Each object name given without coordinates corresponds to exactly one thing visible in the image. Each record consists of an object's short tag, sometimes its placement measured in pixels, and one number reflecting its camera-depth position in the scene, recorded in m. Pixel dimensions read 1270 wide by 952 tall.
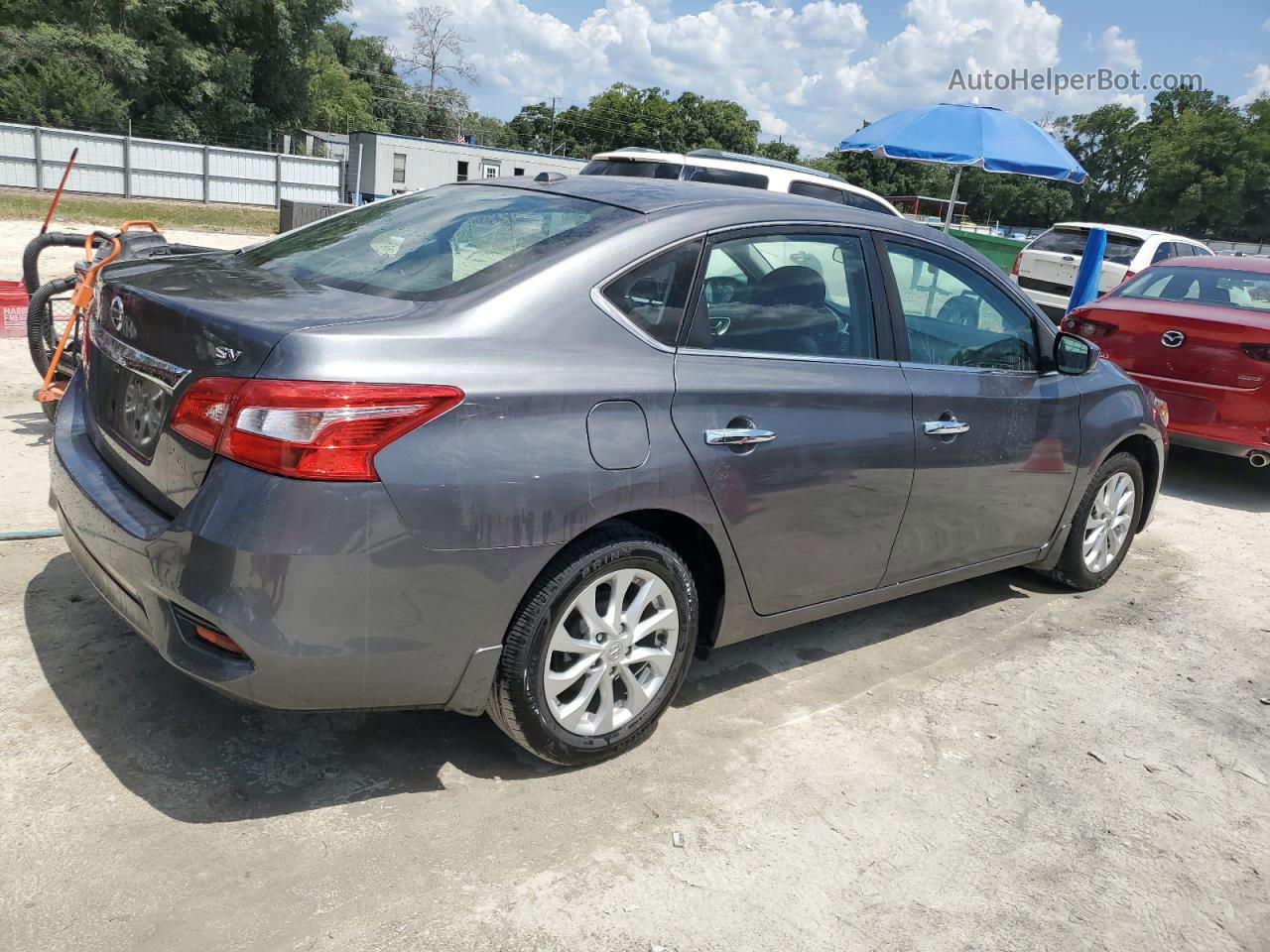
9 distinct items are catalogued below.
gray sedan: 2.42
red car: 6.65
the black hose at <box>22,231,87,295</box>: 5.14
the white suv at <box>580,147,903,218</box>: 8.84
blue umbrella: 12.21
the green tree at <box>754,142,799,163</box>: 86.19
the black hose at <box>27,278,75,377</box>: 4.80
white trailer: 37.16
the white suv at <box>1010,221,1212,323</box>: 14.24
